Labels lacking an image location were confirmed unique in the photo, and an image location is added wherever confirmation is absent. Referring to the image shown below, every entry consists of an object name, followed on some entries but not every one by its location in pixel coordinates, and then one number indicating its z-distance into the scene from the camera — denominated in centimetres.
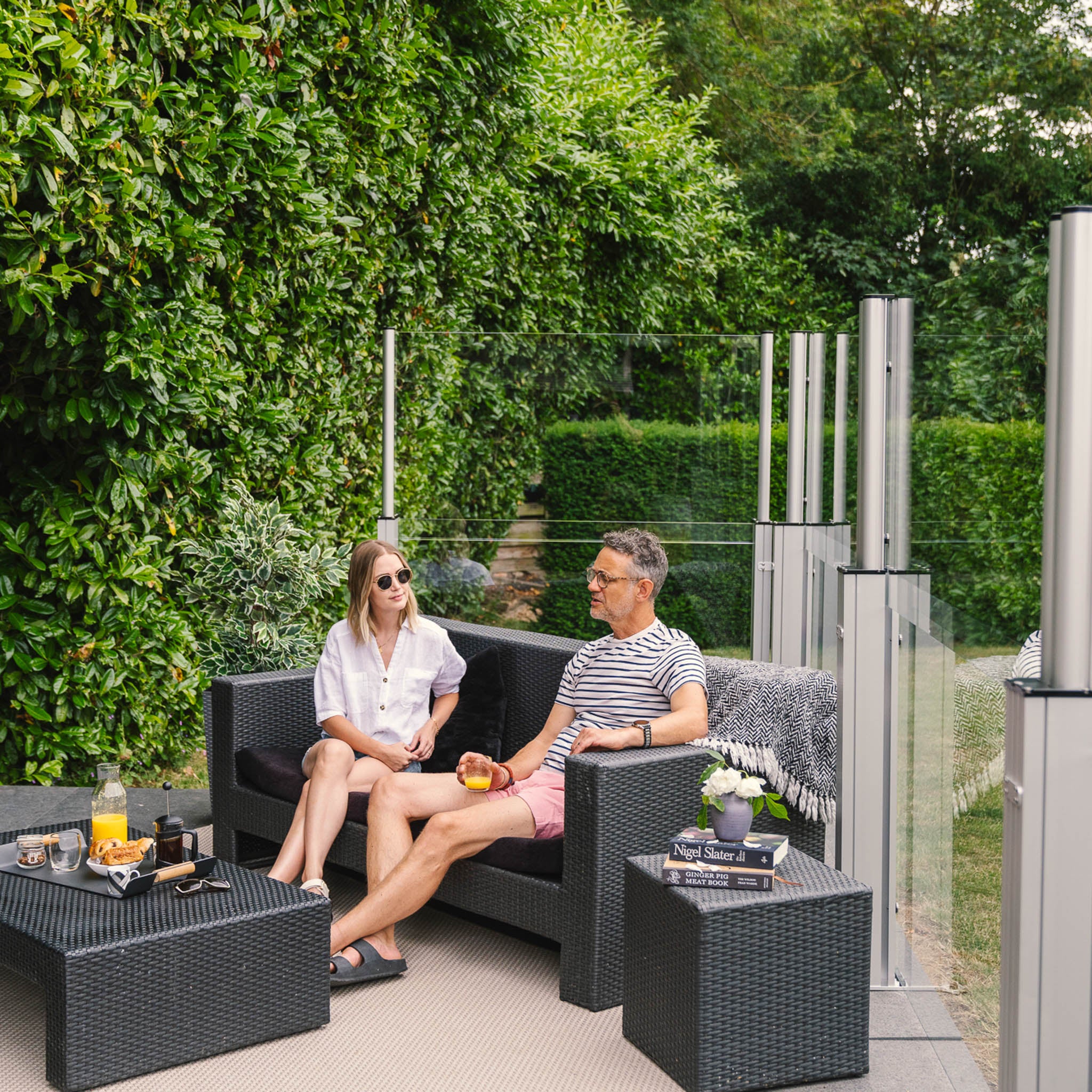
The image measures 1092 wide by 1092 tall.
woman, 376
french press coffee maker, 300
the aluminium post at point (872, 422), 330
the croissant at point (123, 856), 299
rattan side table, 261
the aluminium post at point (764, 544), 548
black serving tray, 296
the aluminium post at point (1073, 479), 191
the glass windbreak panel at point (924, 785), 293
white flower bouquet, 275
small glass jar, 313
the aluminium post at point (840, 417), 431
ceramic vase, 277
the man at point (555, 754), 320
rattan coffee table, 262
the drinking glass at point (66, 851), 309
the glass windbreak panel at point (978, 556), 254
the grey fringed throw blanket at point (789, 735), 341
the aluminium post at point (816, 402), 484
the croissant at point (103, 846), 303
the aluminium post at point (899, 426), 335
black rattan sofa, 305
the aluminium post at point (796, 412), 488
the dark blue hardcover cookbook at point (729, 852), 272
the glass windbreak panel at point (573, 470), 573
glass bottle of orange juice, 308
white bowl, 295
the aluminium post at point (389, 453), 581
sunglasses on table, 292
